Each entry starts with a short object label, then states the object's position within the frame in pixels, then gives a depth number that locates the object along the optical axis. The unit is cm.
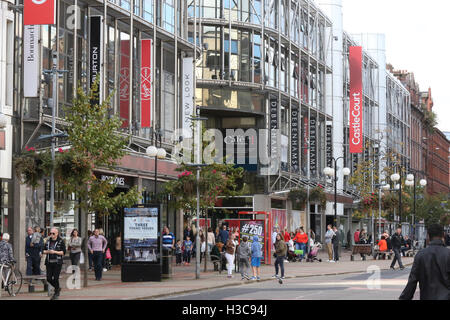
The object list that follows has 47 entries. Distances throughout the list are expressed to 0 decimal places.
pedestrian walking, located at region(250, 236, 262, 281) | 3123
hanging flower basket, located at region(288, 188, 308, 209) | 5694
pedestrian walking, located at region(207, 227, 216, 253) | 4219
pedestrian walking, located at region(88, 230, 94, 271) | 3461
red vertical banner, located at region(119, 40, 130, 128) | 4044
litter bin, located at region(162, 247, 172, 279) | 3169
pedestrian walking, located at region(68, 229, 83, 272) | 2731
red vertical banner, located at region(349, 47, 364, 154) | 7538
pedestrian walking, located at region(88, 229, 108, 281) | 3025
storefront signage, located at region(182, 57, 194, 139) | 4697
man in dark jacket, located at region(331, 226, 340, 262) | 4888
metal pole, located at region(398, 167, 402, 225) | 6284
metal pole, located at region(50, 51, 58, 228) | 2709
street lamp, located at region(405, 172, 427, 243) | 6759
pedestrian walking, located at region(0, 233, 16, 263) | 2462
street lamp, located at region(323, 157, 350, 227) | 5184
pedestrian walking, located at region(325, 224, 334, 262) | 4788
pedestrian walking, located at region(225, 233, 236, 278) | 3325
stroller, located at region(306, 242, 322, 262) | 4825
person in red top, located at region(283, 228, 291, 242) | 4756
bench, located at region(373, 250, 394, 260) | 5115
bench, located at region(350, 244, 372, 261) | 4974
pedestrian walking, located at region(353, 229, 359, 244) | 5990
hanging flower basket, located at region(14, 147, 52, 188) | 2733
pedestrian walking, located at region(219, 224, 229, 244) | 4103
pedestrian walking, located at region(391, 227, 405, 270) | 3791
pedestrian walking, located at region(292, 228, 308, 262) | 4869
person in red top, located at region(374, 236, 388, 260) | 5050
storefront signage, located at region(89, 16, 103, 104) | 3666
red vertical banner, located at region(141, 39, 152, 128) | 4184
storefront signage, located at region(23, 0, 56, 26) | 3148
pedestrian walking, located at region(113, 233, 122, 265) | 3691
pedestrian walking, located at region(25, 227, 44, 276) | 2919
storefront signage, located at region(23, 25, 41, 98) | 3203
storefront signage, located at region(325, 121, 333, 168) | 7148
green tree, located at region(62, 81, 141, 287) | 2664
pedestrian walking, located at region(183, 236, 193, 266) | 4372
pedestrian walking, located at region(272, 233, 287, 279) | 3033
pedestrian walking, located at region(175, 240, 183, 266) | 4322
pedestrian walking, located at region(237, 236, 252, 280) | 3164
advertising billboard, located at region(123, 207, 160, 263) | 2959
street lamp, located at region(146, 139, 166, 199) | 3512
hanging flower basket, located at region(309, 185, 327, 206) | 5688
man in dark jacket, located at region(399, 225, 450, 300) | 1050
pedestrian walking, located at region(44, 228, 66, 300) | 2284
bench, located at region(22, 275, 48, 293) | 2492
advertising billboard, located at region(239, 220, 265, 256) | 4038
